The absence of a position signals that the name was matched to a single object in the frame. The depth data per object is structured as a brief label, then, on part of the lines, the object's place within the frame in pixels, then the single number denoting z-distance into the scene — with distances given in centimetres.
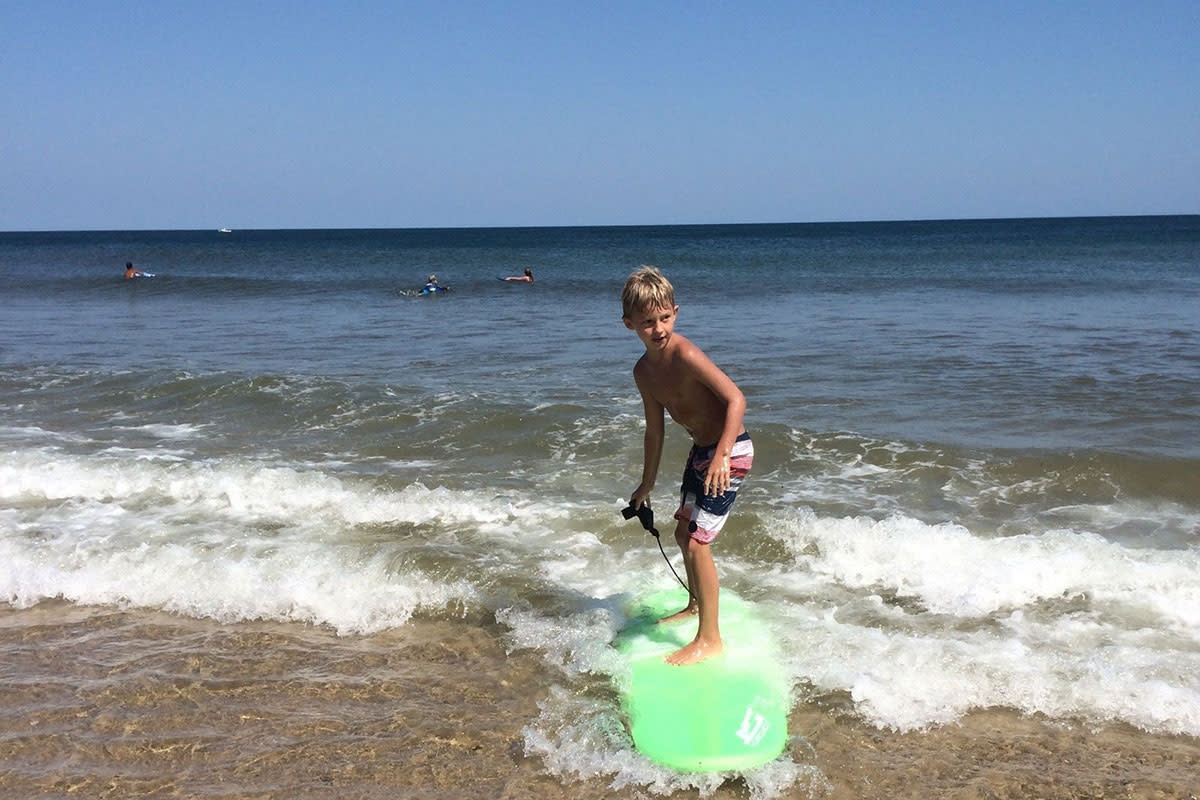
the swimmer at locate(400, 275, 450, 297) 2594
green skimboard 334
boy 367
